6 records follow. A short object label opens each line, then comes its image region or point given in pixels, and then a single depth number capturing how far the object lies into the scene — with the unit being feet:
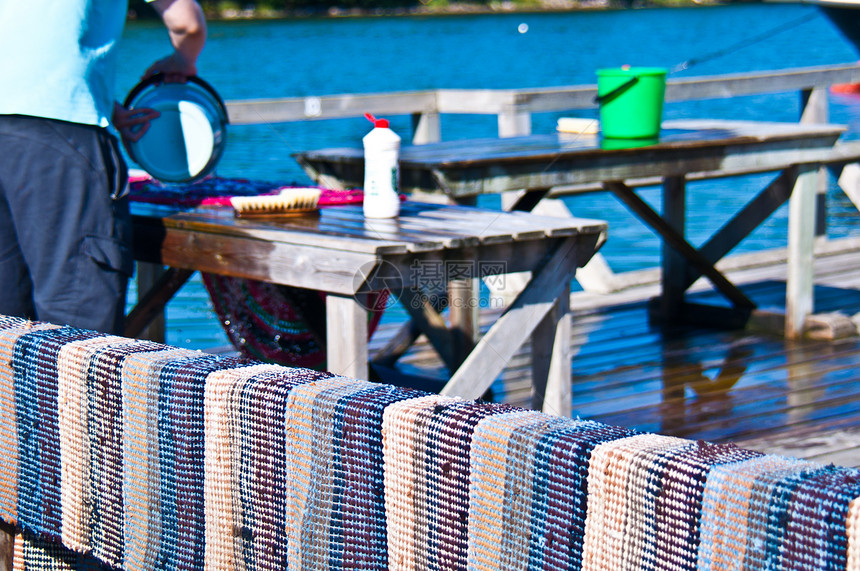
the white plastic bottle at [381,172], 23.13
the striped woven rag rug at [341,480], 9.82
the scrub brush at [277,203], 24.56
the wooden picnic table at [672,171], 28.25
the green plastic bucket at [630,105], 32.09
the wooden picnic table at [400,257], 20.71
